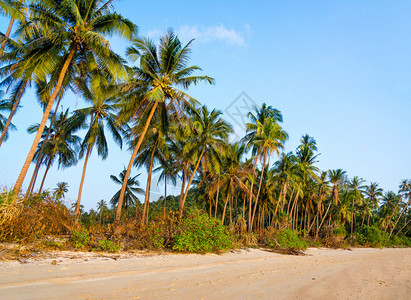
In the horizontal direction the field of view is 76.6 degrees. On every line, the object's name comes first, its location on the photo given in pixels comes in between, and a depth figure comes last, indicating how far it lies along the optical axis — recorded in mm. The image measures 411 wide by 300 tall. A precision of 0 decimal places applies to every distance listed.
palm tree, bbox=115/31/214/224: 14602
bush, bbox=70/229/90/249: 8617
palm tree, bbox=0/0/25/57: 9982
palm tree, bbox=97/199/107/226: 54397
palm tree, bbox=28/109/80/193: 21820
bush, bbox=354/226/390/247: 31828
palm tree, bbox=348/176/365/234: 42491
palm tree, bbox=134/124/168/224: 20750
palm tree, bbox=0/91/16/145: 22988
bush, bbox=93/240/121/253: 8969
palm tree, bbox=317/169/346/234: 34491
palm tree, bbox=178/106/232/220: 20734
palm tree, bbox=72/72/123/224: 19094
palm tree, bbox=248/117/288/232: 23797
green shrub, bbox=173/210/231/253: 10750
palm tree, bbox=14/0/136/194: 10797
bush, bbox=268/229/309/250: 16297
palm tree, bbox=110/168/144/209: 30875
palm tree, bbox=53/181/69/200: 45456
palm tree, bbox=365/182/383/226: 48669
